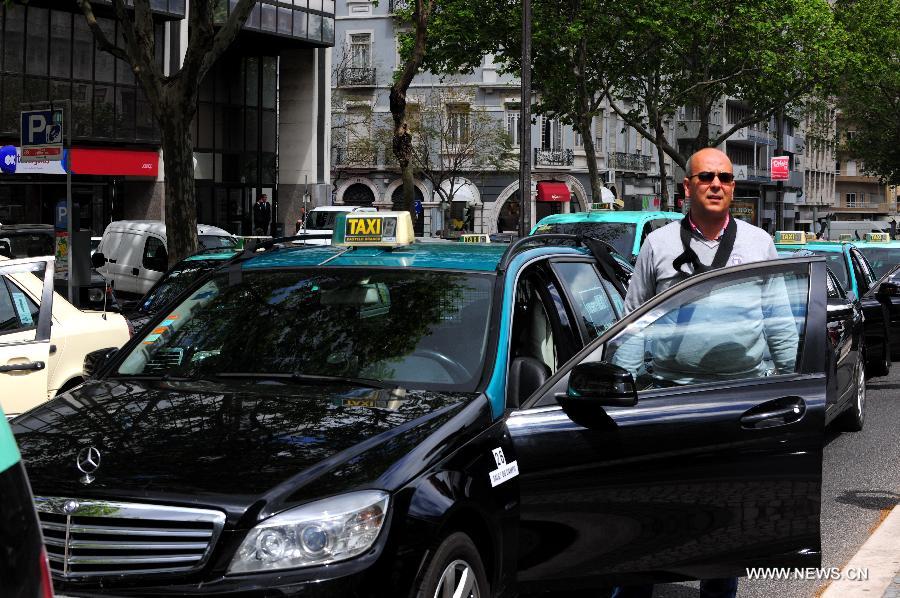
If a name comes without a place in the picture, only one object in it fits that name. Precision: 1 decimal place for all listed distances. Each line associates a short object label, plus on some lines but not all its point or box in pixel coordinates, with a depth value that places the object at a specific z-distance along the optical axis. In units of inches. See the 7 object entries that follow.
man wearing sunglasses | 217.6
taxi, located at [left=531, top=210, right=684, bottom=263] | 675.4
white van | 1007.0
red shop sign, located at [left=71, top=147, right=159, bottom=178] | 1475.1
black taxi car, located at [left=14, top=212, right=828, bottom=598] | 148.1
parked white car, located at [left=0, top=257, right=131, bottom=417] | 319.9
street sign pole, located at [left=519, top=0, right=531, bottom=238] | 1023.0
